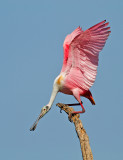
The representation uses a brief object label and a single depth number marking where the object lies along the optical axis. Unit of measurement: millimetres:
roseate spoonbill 17469
